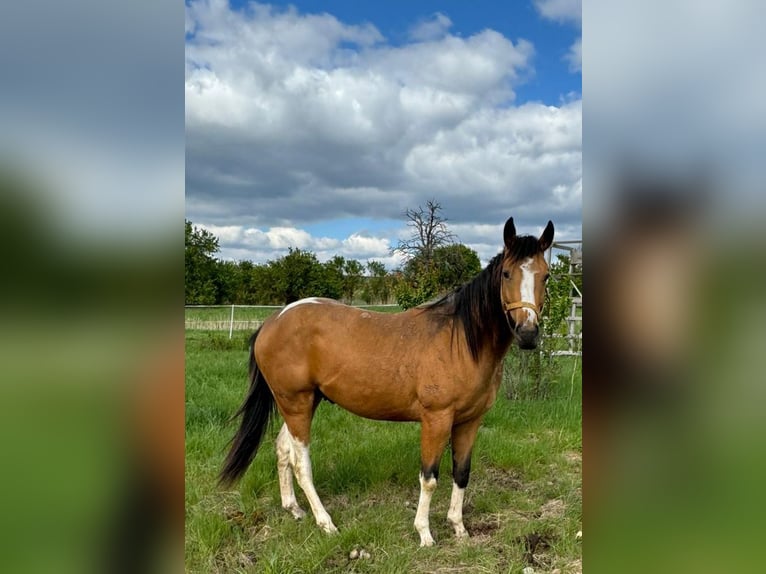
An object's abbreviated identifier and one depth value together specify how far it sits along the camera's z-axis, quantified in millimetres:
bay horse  3516
